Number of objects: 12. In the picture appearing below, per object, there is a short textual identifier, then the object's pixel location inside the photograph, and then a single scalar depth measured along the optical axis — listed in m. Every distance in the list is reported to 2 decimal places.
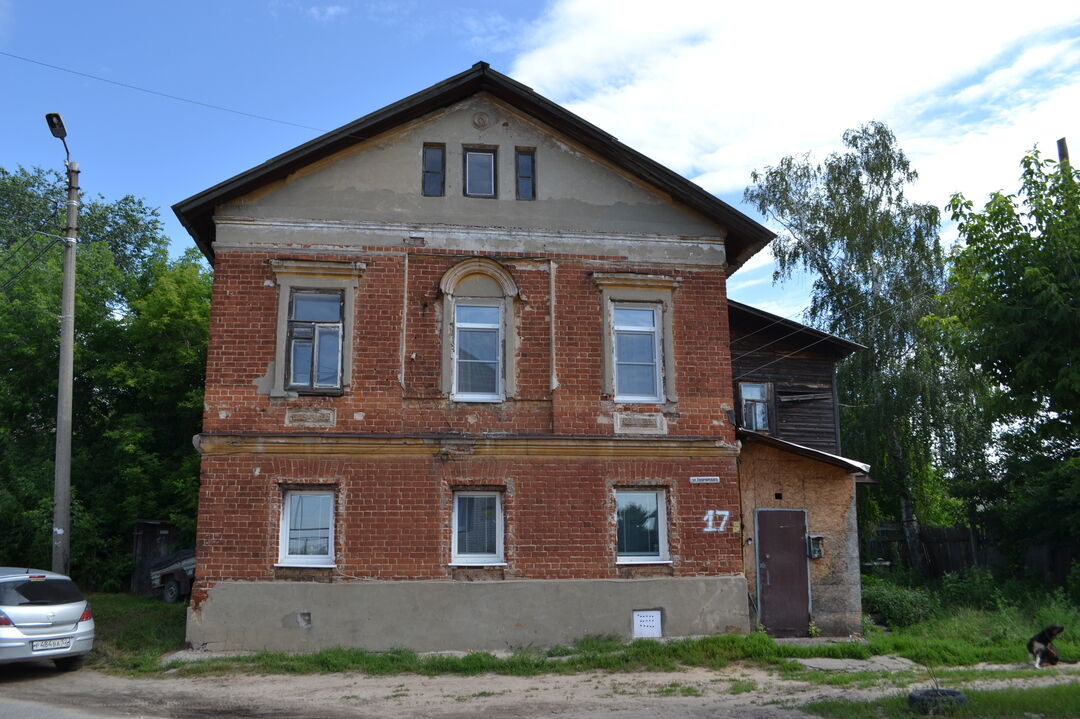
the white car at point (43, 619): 10.77
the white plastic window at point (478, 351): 13.40
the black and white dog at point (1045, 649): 11.50
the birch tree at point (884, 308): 23.27
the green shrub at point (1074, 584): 17.00
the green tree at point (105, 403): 19.05
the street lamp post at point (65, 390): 13.32
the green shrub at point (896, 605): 15.20
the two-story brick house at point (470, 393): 12.59
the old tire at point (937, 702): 8.44
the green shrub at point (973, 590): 17.36
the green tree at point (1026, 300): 11.05
